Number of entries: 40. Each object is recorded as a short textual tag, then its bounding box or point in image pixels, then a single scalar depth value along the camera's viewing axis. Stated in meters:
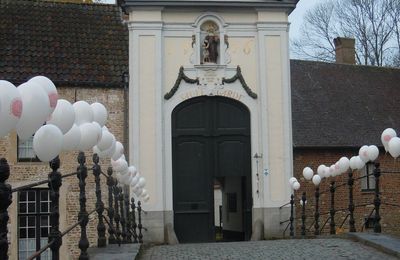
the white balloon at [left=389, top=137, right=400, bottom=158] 10.59
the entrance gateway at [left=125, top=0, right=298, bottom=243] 17.44
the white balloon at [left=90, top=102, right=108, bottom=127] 6.74
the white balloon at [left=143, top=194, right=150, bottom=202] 15.20
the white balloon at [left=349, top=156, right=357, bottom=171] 12.65
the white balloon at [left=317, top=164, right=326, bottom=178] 14.96
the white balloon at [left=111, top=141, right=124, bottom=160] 8.69
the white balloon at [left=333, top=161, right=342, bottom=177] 13.78
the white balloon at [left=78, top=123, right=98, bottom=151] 6.16
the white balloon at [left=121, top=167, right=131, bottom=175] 9.72
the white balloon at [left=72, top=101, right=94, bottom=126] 6.25
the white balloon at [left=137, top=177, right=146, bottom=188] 12.64
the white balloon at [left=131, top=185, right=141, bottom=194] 12.10
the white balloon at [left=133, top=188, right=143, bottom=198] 12.52
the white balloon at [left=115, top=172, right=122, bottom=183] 9.87
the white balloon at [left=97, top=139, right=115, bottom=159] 8.04
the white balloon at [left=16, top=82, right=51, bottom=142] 4.14
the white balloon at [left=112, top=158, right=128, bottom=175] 9.30
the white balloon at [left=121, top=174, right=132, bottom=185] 10.12
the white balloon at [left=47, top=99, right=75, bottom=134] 5.12
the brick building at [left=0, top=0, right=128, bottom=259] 18.20
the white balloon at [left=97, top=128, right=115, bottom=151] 7.49
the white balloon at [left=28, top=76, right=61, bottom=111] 4.44
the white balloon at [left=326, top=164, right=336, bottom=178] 14.17
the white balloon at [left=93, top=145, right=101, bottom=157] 7.82
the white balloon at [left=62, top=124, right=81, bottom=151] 5.63
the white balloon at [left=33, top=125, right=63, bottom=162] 4.80
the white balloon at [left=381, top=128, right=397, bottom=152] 10.90
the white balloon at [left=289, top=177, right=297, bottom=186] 16.67
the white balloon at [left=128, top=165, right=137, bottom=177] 10.82
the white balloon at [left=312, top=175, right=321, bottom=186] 14.95
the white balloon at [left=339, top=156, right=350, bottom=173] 13.50
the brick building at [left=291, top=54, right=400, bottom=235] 21.34
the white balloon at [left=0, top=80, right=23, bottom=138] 3.77
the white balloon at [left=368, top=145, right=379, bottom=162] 11.87
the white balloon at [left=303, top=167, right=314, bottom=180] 15.41
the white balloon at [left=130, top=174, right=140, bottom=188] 11.27
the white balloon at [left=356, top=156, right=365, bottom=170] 12.45
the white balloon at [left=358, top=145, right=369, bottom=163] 12.04
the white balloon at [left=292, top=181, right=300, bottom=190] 16.36
